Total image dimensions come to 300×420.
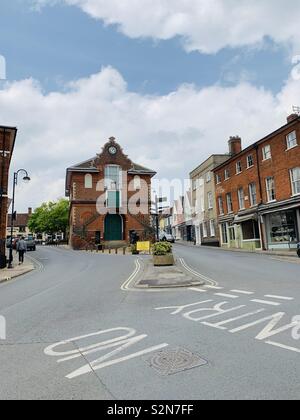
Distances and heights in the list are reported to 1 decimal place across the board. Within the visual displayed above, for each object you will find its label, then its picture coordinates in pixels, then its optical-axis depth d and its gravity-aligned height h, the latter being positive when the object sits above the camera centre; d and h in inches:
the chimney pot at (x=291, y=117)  1143.9 +451.6
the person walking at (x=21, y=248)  951.0 +18.6
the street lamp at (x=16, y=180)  907.8 +207.2
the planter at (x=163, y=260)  721.0 -24.2
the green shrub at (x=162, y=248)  730.8 +2.5
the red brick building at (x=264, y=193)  1013.8 +189.8
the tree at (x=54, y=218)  2709.2 +289.2
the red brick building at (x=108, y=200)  1697.8 +272.8
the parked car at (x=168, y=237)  1921.3 +70.9
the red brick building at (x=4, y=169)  892.8 +244.3
